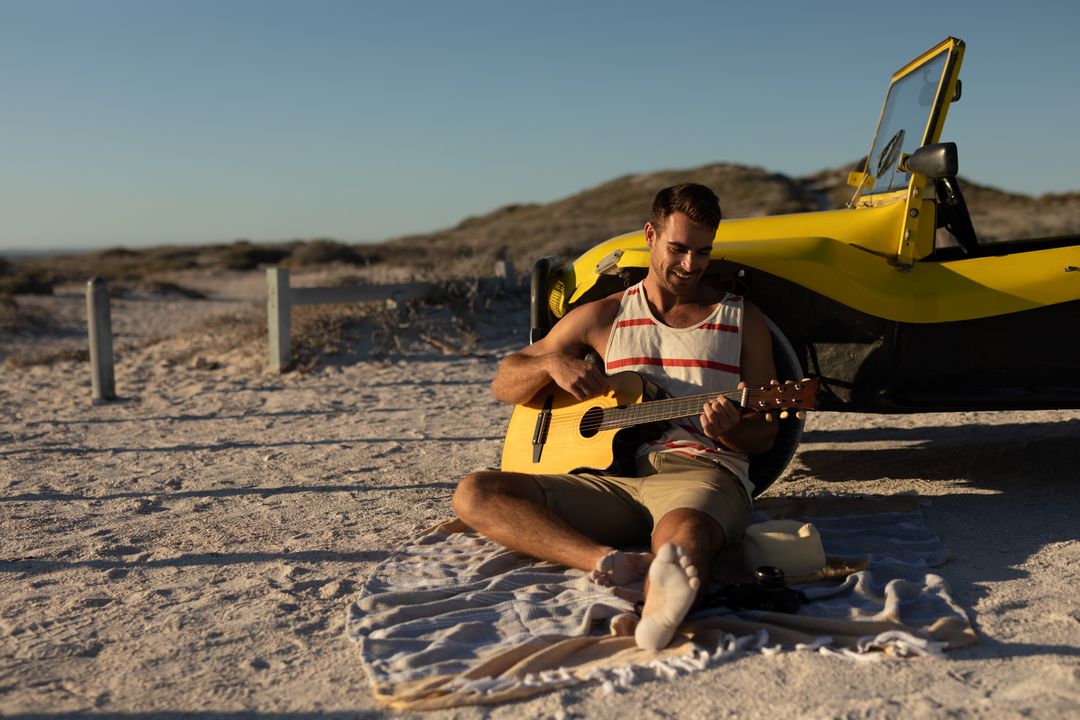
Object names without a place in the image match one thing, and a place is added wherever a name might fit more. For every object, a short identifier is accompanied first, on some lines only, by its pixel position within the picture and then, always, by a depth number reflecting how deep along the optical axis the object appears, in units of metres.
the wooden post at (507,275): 12.80
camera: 3.50
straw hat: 3.84
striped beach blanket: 3.02
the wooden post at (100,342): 8.84
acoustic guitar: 3.88
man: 3.87
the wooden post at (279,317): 9.96
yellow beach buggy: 4.72
